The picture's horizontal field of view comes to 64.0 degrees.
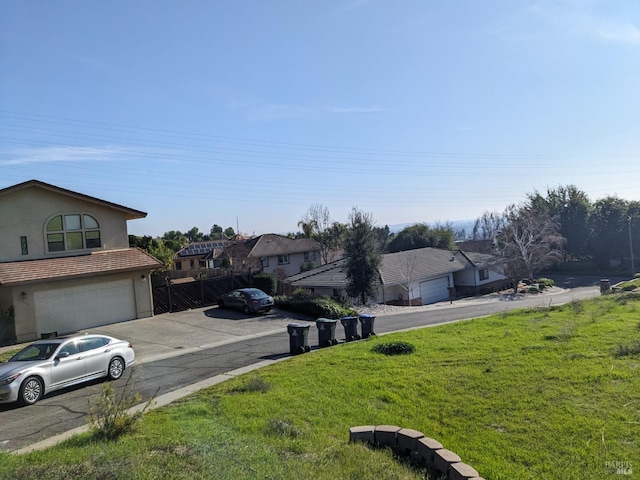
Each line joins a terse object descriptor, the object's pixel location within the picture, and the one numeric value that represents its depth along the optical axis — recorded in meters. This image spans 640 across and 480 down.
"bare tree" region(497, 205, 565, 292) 51.06
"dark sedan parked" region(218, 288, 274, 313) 28.01
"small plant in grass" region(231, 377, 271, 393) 10.80
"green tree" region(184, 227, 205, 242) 111.88
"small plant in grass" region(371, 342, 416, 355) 13.99
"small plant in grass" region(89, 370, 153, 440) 7.77
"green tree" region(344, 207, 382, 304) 33.47
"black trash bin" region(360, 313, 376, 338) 19.20
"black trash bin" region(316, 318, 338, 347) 18.02
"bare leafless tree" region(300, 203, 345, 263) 62.89
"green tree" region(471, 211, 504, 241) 107.16
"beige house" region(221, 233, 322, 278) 56.22
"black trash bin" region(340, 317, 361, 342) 18.70
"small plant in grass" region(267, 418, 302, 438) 7.73
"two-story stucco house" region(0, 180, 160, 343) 22.59
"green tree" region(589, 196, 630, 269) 64.12
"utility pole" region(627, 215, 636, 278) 58.53
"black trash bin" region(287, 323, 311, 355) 16.81
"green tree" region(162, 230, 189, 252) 50.83
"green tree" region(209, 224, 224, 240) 112.78
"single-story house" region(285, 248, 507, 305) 38.66
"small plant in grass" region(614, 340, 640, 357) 10.95
